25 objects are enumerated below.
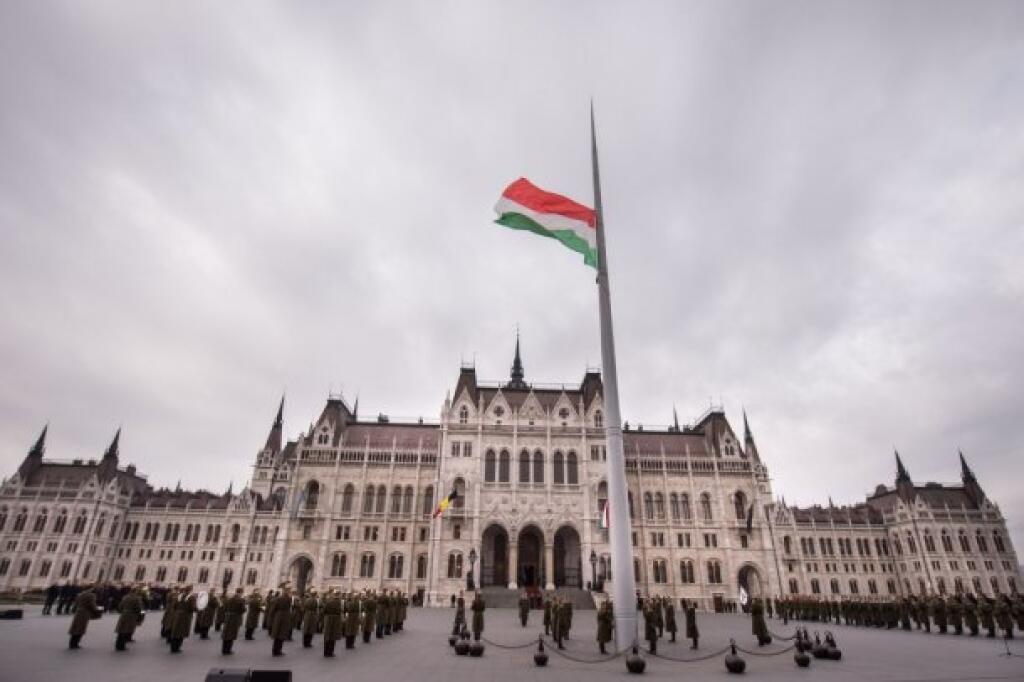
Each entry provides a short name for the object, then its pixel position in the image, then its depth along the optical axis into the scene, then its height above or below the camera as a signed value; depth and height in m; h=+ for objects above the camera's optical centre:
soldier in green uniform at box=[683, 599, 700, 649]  18.92 -1.97
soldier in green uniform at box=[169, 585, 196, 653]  15.06 -1.73
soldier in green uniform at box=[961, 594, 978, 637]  23.66 -1.83
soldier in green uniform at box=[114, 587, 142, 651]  14.87 -1.61
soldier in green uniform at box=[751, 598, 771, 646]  18.72 -1.92
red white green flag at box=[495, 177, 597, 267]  16.52 +10.48
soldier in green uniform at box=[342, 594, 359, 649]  17.02 -1.85
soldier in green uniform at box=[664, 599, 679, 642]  21.37 -2.08
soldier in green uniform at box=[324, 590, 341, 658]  15.04 -1.74
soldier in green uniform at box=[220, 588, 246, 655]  14.89 -1.67
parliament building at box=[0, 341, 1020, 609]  46.94 +4.40
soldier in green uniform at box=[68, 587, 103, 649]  14.38 -1.48
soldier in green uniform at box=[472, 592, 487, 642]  18.68 -1.74
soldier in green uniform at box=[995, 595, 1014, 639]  19.89 -1.63
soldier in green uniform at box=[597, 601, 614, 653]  16.64 -1.83
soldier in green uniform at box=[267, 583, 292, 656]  15.18 -1.63
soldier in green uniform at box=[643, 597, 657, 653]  17.41 -1.89
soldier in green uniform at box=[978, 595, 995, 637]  22.62 -1.77
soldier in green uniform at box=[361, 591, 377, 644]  19.01 -1.82
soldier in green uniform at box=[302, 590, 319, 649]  16.88 -1.75
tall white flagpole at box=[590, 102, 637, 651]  14.01 +1.66
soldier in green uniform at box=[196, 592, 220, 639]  18.42 -2.01
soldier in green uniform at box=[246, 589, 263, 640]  18.53 -1.73
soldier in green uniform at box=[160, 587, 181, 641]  15.74 -1.51
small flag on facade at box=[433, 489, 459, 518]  38.94 +4.12
